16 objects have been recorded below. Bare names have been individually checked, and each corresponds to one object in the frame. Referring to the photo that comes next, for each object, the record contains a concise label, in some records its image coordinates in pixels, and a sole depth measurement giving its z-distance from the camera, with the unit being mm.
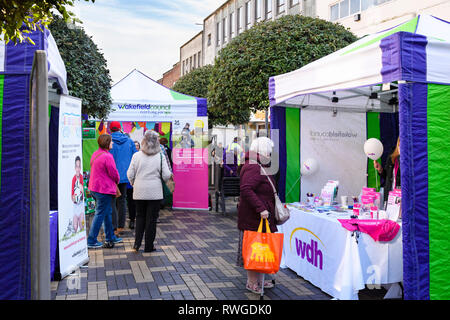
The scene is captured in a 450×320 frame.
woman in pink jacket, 6363
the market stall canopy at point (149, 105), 10594
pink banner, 10688
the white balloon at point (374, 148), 5578
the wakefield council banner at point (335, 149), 6387
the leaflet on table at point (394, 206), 4434
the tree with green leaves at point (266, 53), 9688
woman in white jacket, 6203
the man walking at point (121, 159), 7668
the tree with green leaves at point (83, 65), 6113
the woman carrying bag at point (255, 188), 4527
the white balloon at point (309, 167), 6203
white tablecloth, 4254
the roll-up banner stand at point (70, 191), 4996
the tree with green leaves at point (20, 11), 3070
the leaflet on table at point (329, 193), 5445
